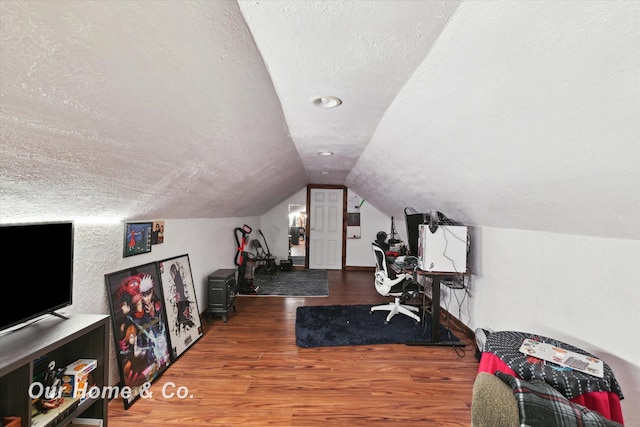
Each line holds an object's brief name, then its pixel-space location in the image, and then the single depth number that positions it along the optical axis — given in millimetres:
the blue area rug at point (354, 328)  3121
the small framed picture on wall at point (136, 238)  2330
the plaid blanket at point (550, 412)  1067
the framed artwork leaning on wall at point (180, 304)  2764
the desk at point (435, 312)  3018
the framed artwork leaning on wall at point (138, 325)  2143
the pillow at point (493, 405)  1087
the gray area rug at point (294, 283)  4922
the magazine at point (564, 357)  1469
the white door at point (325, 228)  7059
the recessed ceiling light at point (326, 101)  1738
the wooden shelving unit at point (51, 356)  1215
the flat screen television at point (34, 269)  1319
